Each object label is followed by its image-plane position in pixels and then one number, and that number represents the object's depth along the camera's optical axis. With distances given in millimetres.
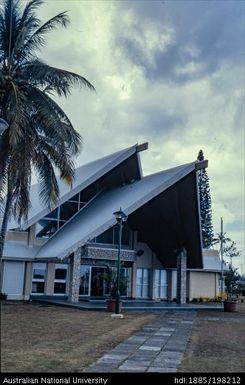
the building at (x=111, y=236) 25094
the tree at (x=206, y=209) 58625
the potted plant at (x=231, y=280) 28281
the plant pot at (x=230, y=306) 24750
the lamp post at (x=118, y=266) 18984
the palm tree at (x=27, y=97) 16188
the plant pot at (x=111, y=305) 20781
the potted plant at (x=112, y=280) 22891
